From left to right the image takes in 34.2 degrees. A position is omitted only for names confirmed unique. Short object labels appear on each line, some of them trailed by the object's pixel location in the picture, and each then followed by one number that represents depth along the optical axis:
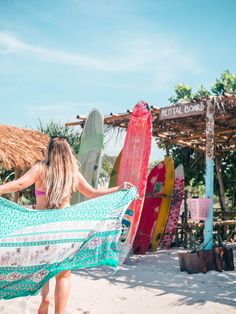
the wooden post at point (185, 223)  8.48
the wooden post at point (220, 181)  10.32
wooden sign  6.68
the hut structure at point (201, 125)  6.39
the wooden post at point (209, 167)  6.11
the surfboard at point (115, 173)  8.54
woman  2.56
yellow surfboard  7.99
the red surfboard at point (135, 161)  6.27
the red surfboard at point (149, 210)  7.86
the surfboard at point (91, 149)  7.42
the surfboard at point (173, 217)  8.46
